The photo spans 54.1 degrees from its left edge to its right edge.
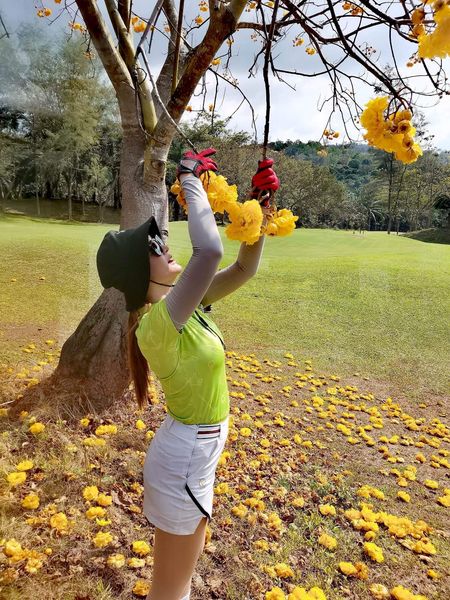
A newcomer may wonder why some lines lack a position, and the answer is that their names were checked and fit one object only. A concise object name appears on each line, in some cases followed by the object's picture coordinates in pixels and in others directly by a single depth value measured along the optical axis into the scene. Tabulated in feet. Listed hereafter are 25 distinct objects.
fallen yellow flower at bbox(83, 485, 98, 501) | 8.17
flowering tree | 7.31
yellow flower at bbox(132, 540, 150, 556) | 7.36
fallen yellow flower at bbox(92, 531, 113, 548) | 7.25
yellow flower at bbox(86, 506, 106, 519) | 7.71
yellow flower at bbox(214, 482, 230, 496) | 9.33
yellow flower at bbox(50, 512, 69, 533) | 7.46
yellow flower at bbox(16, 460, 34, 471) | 8.42
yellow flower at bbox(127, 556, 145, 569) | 7.12
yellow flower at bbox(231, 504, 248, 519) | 8.92
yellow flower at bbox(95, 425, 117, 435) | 10.16
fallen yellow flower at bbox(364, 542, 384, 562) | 8.26
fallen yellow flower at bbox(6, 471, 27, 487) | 7.91
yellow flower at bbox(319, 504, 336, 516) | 9.47
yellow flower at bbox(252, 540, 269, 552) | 8.15
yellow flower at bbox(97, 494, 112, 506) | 8.08
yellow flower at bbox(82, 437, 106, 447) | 9.71
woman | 4.70
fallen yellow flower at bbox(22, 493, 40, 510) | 7.63
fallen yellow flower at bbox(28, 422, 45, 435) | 9.77
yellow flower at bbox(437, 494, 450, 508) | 10.52
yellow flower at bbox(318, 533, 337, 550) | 8.40
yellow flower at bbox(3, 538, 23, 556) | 6.59
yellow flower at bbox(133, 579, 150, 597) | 6.69
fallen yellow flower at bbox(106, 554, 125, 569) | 7.07
